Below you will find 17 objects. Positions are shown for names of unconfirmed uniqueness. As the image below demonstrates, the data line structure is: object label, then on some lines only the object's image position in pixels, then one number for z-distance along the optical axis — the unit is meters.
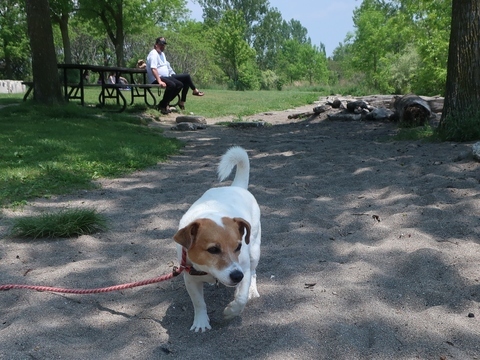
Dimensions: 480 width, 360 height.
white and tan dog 2.45
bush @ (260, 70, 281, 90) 55.88
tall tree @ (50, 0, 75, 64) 20.04
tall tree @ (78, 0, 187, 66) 24.70
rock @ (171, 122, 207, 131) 10.94
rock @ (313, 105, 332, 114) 12.91
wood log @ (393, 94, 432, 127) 9.32
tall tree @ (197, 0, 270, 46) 77.44
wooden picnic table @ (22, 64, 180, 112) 12.17
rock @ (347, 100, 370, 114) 12.53
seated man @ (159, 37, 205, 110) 13.14
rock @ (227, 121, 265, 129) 11.43
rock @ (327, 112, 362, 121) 11.66
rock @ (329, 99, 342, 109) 13.49
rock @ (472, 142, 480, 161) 5.68
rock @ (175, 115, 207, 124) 11.77
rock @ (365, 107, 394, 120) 11.20
